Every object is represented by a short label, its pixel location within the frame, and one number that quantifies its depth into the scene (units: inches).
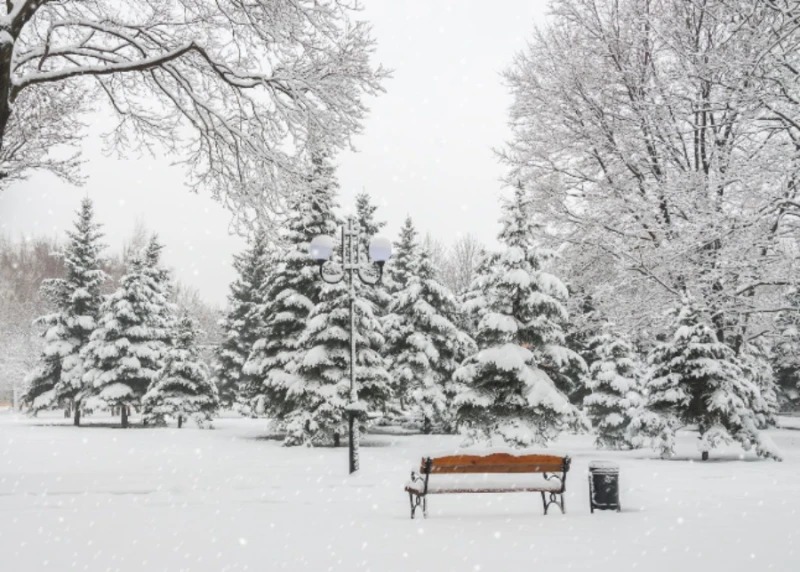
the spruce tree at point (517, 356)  839.1
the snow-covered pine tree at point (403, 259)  1476.4
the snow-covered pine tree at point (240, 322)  1921.8
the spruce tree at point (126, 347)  1461.6
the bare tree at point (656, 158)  537.6
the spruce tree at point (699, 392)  755.4
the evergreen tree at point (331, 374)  947.3
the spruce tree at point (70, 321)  1518.2
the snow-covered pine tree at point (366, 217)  1477.6
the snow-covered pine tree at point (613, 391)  1045.2
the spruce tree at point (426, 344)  1280.8
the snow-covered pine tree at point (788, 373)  1539.1
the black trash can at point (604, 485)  375.2
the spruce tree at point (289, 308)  1031.0
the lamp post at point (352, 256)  566.3
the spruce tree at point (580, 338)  861.2
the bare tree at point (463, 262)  2311.5
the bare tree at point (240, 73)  421.1
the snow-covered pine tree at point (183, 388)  1392.7
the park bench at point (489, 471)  366.6
